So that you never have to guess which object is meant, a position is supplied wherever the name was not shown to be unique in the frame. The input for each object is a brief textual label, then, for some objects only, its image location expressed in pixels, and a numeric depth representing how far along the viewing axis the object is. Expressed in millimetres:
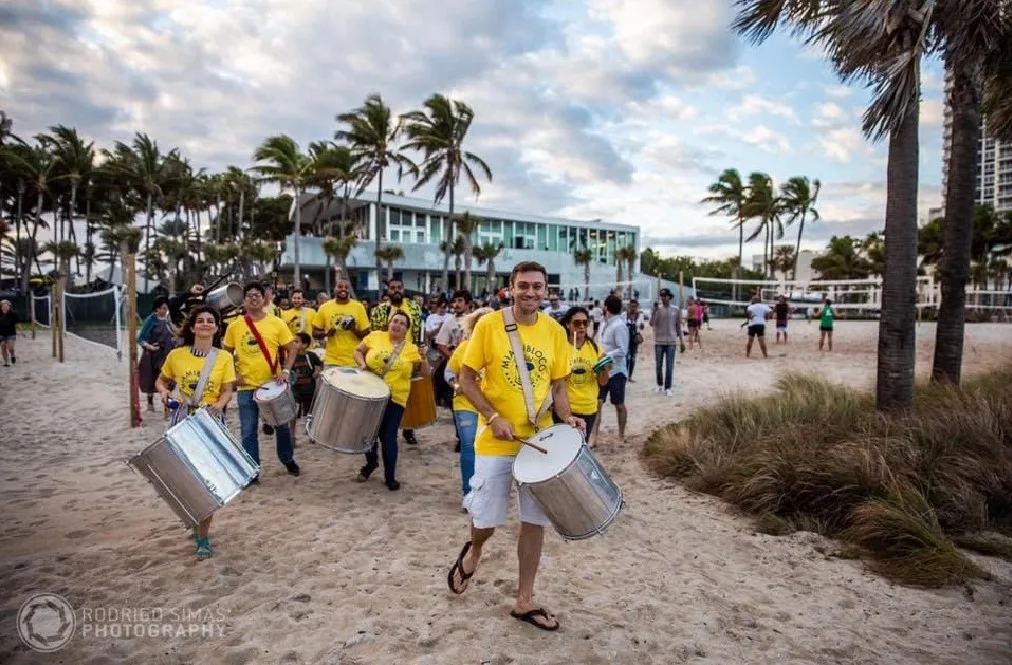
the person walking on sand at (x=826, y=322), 16875
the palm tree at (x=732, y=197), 52625
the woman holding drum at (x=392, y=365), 5793
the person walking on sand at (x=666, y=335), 11297
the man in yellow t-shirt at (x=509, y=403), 3344
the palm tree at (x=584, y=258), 52031
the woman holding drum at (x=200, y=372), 4711
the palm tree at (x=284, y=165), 37344
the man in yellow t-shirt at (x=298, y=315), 8227
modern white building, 45094
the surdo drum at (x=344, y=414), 5145
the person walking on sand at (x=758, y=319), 15938
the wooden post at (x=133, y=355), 8445
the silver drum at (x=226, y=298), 6805
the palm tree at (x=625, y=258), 54562
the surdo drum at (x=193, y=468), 3742
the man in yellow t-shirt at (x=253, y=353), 5703
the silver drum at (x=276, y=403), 5574
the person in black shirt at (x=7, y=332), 14578
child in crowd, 7625
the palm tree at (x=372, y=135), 34531
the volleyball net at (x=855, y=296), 28516
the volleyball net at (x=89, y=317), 22938
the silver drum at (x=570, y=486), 3021
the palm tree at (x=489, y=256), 47156
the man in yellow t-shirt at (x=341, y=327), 6961
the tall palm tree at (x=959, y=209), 7691
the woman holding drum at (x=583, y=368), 6074
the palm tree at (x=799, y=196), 51406
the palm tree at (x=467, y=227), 37703
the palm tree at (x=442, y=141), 33875
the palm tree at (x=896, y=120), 6199
